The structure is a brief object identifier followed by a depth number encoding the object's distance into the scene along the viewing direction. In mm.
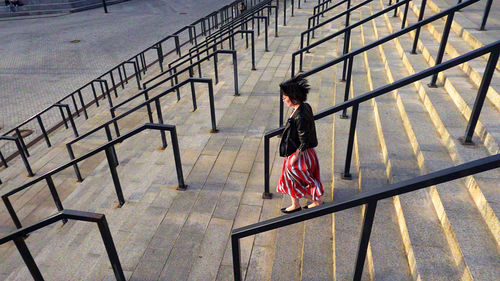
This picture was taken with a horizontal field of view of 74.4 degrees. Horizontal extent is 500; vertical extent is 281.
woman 2988
